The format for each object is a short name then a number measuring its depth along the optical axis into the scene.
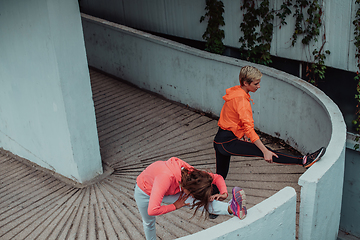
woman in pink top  3.13
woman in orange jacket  4.08
